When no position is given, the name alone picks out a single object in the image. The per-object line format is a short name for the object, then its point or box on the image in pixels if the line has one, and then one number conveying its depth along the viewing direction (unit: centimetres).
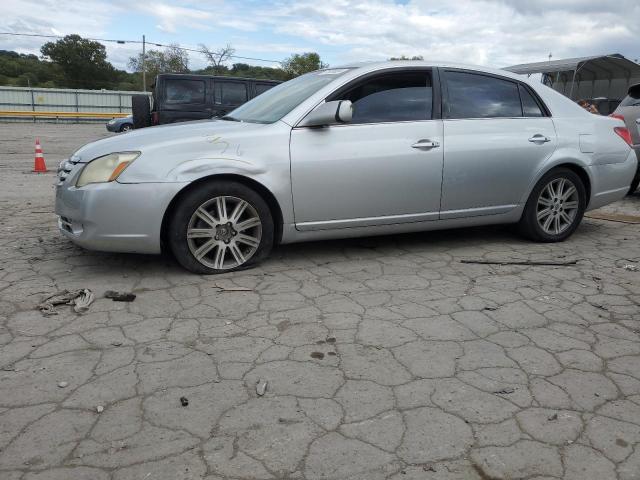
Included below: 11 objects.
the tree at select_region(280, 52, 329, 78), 6272
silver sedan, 380
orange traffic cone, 1000
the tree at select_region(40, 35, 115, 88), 6700
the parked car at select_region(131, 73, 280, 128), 1026
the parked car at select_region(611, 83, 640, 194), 713
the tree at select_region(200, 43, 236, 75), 5371
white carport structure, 2048
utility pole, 5153
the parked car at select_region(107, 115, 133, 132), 2325
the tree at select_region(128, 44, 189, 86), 5753
